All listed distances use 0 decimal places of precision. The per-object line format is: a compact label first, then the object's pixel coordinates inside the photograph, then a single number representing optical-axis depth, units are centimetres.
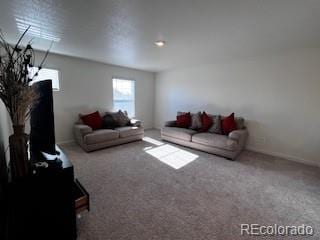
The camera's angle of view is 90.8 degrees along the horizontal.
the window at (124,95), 521
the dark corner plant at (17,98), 123
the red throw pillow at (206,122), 417
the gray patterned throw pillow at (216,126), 396
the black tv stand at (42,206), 122
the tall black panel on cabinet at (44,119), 146
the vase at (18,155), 127
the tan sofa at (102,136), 358
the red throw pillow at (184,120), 456
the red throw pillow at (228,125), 376
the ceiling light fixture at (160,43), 288
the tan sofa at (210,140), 330
